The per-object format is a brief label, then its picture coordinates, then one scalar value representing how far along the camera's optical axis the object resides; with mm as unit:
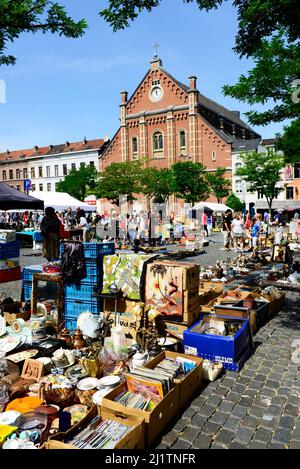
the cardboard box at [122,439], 2962
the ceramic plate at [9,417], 3463
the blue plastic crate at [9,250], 9891
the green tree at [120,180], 42406
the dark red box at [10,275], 10070
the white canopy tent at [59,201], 20625
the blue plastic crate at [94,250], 6062
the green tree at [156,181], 42250
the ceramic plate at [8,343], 5129
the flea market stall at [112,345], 3441
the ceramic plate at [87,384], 4230
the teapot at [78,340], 5382
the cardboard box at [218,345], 4918
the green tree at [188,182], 39844
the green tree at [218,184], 42125
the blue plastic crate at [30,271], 6945
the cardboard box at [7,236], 9941
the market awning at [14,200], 9703
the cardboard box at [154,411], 3373
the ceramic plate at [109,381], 4129
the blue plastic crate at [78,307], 6105
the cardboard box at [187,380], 4047
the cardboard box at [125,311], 5854
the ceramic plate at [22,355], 4895
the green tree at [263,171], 38844
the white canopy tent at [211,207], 31872
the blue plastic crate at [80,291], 6109
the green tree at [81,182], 50469
